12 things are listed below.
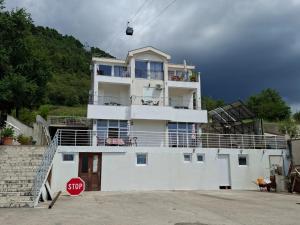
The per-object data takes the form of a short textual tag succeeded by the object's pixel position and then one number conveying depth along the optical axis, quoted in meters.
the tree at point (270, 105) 49.78
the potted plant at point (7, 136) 15.51
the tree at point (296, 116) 49.85
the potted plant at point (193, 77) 21.53
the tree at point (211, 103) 56.17
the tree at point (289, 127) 31.91
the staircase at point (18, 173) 9.19
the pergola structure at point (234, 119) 20.31
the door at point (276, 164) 17.53
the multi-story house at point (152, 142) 15.39
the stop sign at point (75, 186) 9.71
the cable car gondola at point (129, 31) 16.45
